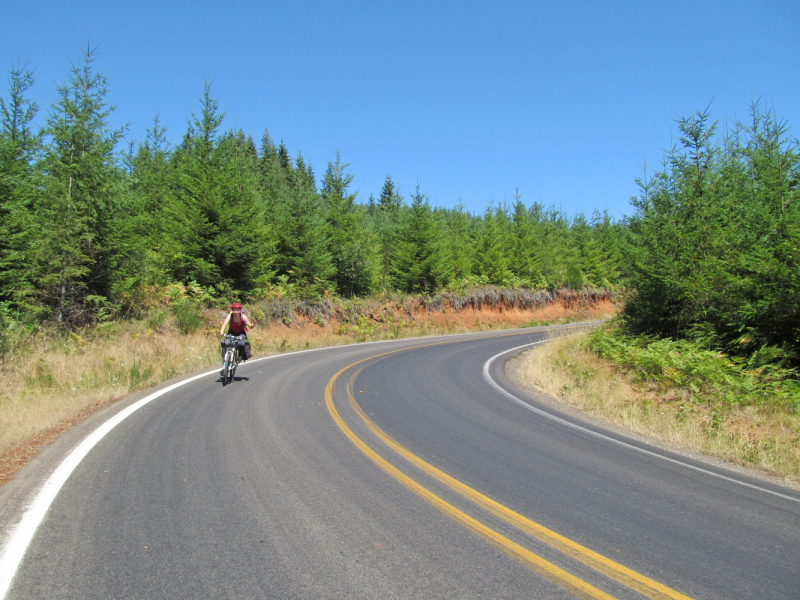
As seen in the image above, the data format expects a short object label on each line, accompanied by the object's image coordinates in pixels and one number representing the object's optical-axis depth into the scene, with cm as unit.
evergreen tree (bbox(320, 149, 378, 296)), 2780
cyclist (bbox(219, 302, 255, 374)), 1090
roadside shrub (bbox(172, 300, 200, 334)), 1625
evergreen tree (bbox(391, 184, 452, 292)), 3073
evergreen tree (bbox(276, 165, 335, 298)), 2522
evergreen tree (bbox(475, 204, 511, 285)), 3769
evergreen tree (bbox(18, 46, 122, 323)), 1350
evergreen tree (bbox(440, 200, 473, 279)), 3707
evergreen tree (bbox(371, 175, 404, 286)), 3538
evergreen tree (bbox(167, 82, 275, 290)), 1955
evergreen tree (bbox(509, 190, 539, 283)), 4012
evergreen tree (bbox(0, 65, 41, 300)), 1402
